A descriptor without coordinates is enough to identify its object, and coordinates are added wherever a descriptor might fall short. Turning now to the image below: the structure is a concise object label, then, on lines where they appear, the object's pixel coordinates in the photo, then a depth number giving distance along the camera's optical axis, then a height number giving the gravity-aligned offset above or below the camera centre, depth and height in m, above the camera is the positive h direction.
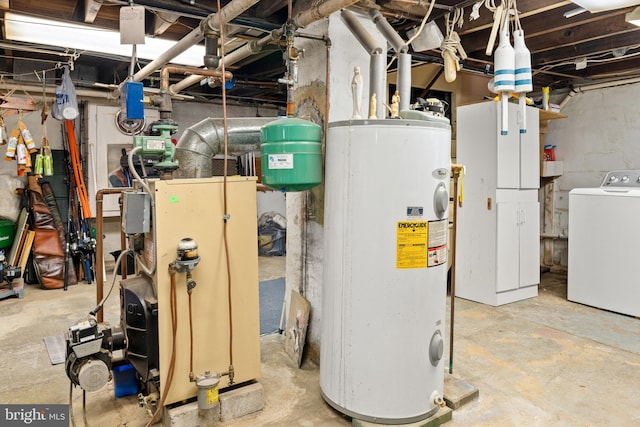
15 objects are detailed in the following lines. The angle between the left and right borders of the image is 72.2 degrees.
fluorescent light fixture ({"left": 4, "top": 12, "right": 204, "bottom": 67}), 2.88 +1.19
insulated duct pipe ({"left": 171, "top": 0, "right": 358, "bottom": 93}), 2.10 +0.98
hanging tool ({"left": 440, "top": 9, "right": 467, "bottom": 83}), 2.49 +0.83
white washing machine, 3.66 -0.40
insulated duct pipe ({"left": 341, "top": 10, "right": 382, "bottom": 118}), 2.15 +0.65
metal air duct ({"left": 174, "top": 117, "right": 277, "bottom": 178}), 2.23 +0.31
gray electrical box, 1.94 -0.05
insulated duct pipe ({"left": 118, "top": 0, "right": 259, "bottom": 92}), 2.18 +1.03
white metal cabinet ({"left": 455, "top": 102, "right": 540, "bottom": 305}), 3.90 -0.09
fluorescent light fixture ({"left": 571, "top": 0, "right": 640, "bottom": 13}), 2.23 +1.02
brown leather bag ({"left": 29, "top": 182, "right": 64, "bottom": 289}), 4.52 -0.48
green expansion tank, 2.06 +0.23
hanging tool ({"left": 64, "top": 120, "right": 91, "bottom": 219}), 4.81 +0.35
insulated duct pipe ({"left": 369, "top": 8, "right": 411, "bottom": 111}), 2.21 +0.68
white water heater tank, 1.91 -0.28
